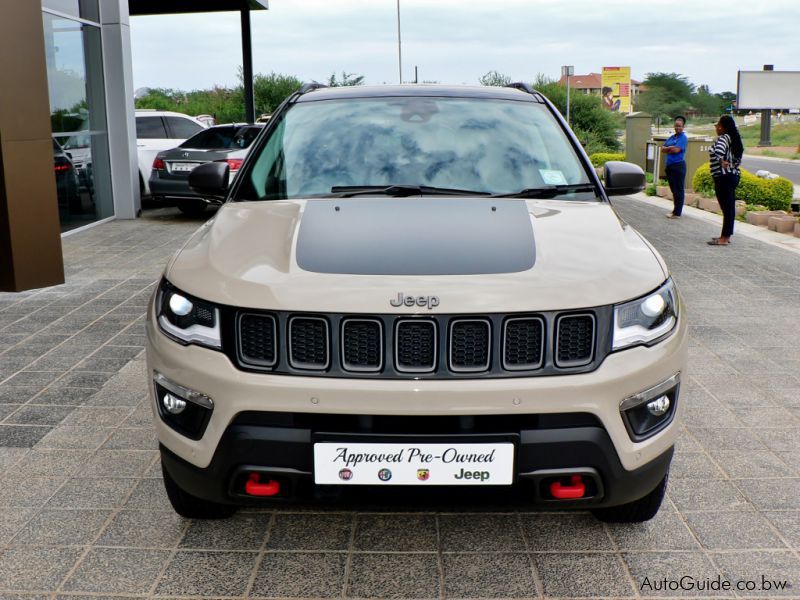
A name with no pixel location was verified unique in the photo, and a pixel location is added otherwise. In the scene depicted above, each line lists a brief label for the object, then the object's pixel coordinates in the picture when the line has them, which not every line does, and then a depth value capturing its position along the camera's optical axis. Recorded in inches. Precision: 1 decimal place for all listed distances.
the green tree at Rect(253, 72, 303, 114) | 1855.3
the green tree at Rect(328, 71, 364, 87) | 2020.2
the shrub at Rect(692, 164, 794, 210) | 621.6
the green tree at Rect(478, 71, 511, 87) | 1731.1
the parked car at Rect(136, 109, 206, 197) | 639.1
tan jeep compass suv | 103.2
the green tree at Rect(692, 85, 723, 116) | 4473.4
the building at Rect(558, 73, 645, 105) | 5718.5
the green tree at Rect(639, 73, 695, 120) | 4128.9
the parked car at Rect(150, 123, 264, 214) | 542.6
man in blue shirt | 592.7
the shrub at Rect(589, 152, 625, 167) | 1099.3
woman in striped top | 459.8
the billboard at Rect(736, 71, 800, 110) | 2140.7
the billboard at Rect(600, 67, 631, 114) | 4387.3
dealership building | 315.0
